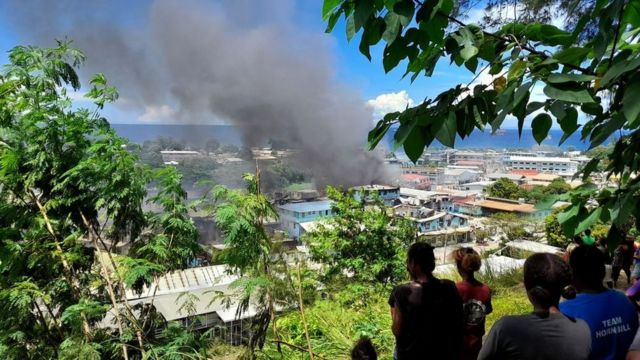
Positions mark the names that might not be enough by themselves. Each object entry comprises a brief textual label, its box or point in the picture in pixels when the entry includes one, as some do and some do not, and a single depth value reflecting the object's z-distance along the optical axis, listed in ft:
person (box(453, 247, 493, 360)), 6.77
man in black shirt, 5.75
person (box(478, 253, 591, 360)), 4.16
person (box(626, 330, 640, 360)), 4.77
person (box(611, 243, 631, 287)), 15.35
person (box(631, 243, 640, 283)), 12.65
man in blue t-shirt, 4.90
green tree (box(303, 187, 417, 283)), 27.50
